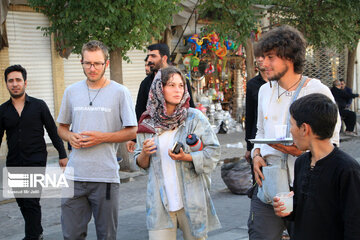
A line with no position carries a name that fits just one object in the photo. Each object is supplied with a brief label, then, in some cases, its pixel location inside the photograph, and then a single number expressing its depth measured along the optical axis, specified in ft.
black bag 27.02
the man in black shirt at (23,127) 19.08
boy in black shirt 8.41
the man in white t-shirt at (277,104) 11.31
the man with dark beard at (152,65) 19.39
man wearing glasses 14.32
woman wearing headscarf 12.69
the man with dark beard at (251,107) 17.16
